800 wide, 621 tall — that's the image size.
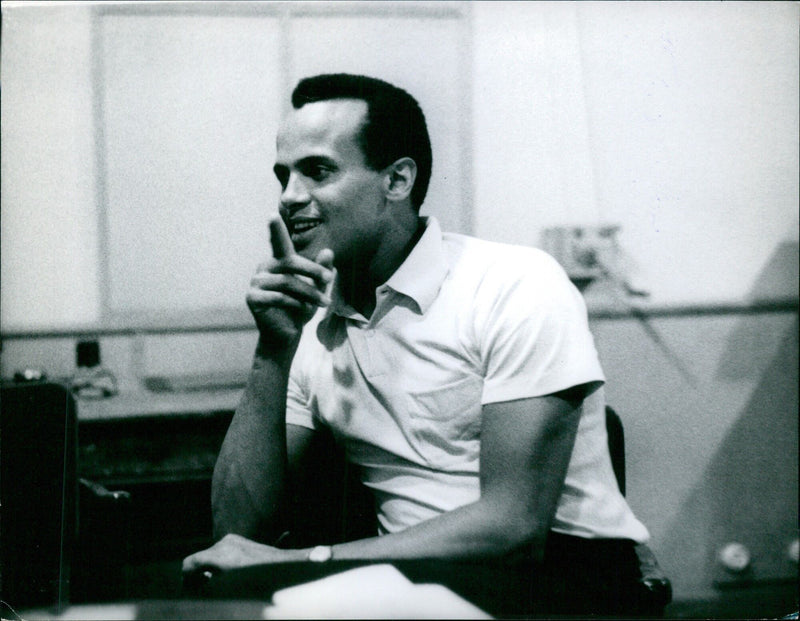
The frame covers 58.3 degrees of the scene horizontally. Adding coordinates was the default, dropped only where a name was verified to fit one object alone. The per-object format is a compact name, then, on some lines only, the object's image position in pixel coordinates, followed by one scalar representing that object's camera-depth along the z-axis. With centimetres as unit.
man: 90
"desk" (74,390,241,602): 134
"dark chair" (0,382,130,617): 119
